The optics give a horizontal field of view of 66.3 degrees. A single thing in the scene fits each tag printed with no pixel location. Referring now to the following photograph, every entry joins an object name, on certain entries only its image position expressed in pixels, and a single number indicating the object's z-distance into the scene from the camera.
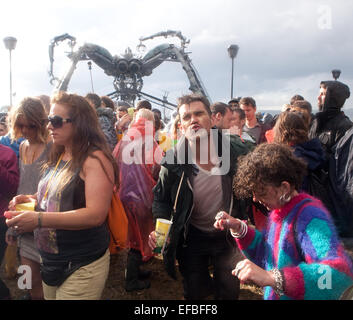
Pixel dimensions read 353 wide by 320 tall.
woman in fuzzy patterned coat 1.16
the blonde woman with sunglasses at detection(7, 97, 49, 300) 2.42
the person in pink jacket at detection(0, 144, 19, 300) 2.37
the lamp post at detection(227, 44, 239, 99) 12.40
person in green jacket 2.22
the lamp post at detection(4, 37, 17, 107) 13.18
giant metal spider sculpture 29.59
